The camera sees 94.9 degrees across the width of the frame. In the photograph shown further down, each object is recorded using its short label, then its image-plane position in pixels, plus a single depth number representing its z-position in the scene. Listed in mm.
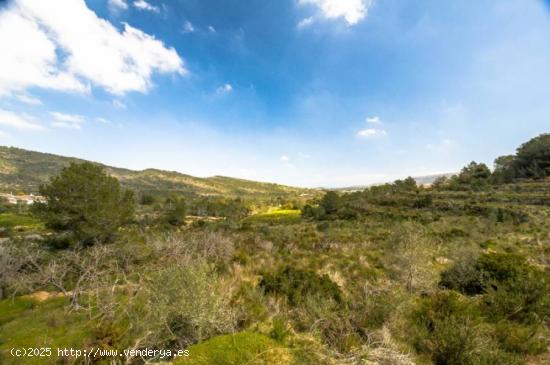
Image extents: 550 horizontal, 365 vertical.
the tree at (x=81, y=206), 19625
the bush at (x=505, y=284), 6773
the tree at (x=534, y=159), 56772
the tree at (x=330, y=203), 52156
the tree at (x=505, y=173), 59844
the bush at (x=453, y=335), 4809
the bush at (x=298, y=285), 8172
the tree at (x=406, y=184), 66750
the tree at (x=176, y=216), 51375
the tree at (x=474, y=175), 56556
